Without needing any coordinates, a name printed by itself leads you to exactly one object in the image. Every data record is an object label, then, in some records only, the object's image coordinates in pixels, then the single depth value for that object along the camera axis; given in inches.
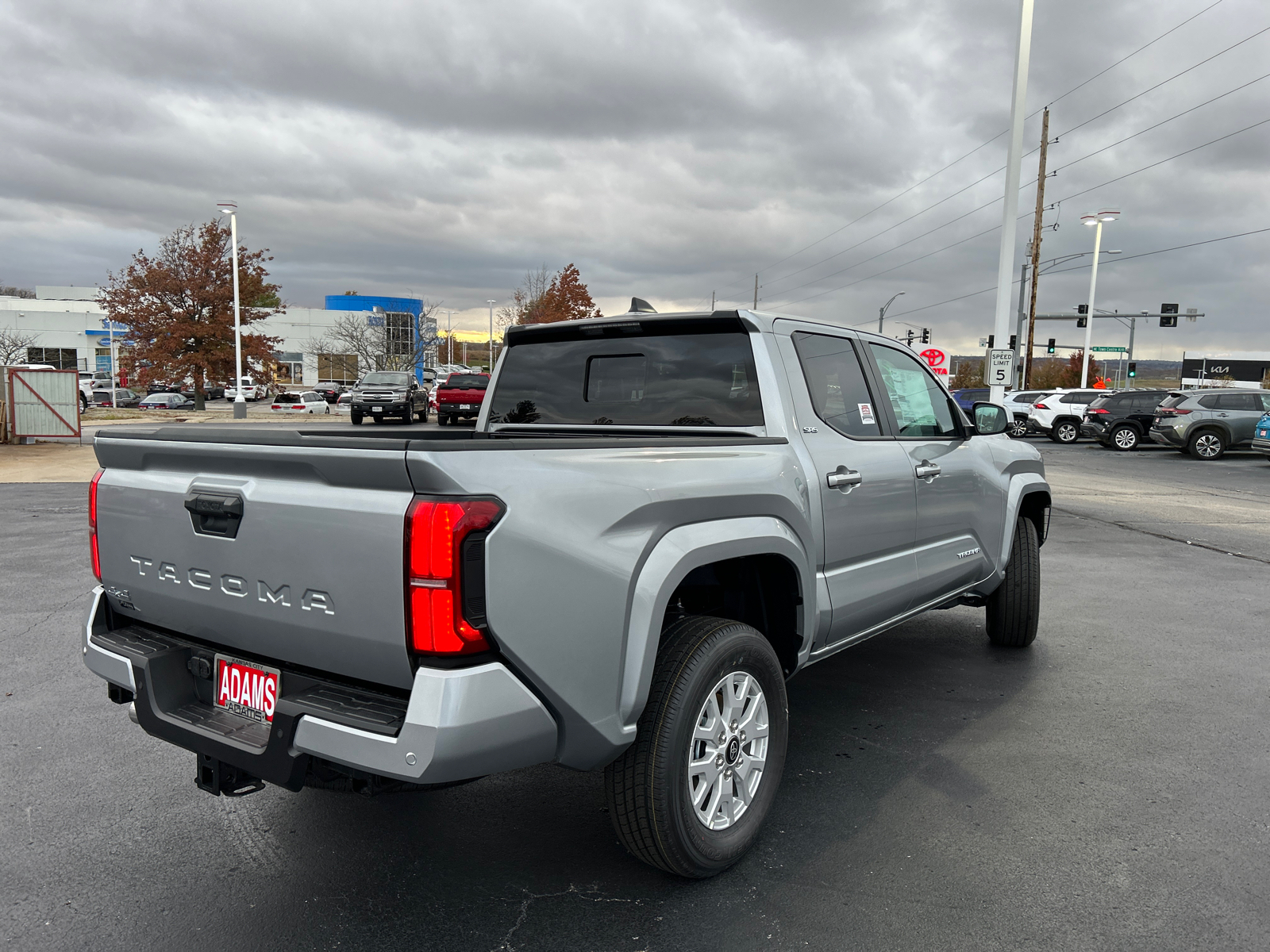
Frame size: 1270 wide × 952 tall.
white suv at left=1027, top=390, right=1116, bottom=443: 1137.4
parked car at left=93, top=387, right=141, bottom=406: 1966.0
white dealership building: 2649.9
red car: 1182.3
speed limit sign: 664.4
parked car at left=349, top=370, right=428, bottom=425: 1163.9
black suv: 1007.0
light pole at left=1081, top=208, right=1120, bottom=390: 1678.2
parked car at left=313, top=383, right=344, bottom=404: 2101.1
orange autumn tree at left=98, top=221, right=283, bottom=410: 1461.6
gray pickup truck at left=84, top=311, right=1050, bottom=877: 83.6
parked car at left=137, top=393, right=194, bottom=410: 1766.7
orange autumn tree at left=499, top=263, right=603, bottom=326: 1886.1
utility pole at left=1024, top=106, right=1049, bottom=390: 1346.0
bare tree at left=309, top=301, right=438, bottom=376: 2169.0
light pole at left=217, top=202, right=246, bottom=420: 1289.4
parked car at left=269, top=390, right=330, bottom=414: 1680.6
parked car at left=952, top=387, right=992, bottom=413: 1281.0
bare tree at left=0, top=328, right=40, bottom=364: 1877.3
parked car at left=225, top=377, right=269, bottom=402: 1712.6
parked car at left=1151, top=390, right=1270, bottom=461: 872.9
